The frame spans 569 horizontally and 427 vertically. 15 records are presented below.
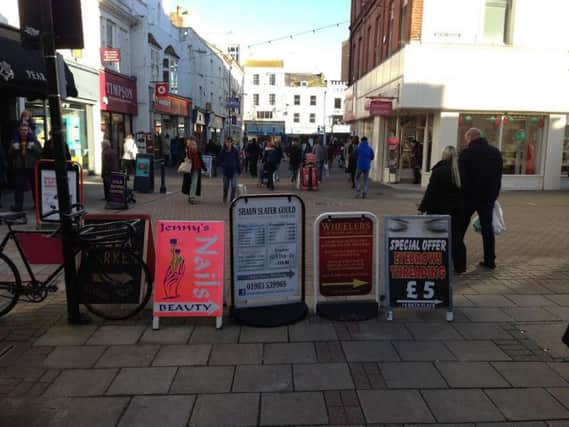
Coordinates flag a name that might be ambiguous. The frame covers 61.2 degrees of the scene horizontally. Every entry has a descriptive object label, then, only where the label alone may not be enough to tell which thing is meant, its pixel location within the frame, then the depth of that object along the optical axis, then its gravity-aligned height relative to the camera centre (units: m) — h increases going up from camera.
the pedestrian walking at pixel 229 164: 12.68 -0.62
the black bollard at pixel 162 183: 14.58 -1.33
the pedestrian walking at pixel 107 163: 11.48 -0.59
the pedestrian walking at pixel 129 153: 15.55 -0.46
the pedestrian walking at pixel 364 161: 14.02 -0.55
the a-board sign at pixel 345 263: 4.71 -1.19
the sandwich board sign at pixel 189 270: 4.54 -1.22
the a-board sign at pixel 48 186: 8.22 -0.82
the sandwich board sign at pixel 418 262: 4.68 -1.15
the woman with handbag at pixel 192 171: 12.51 -0.81
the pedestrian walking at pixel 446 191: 5.94 -0.59
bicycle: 4.58 -1.30
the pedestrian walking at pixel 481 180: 6.33 -0.47
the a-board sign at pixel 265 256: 4.61 -1.12
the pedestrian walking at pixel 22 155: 10.06 -0.37
